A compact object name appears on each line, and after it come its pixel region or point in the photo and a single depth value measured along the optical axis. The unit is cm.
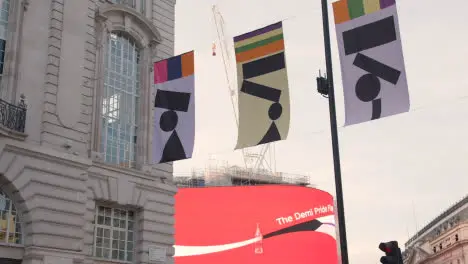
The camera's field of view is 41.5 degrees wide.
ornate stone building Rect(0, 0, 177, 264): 1844
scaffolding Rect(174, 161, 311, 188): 7688
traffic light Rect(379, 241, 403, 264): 1050
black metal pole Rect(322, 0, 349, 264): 1110
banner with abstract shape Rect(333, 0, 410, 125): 1262
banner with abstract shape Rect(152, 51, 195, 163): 1697
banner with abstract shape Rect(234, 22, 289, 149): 1423
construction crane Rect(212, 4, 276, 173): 9100
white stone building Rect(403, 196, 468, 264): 9256
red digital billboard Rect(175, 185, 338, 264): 5294
